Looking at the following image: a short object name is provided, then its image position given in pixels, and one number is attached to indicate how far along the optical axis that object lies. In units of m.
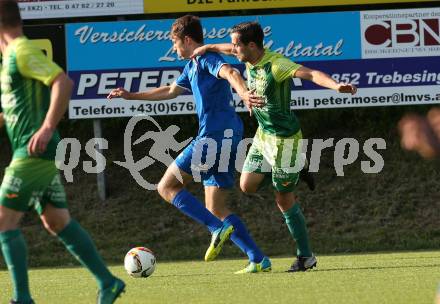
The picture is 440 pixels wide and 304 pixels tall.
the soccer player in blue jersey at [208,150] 19.37
